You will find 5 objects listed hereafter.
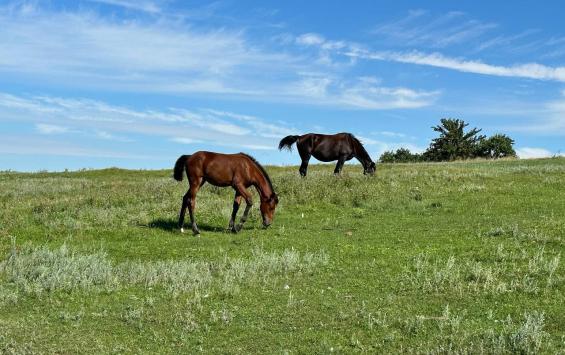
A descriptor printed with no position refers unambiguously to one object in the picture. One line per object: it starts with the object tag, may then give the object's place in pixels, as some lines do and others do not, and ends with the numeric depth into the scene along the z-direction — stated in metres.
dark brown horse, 28.75
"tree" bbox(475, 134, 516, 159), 74.62
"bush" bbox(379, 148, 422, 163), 83.06
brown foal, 18.23
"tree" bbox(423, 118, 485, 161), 77.62
